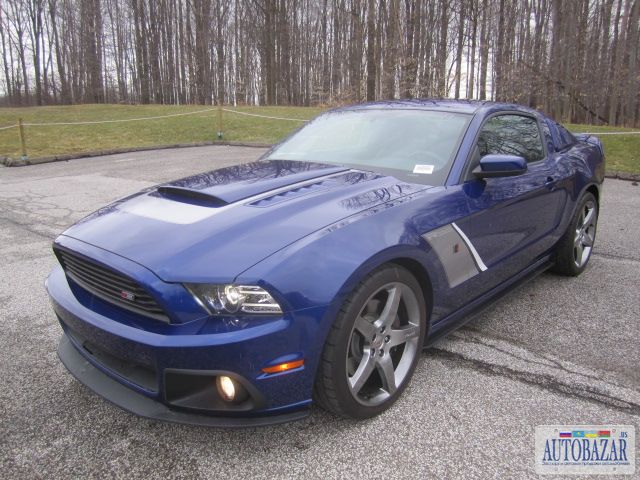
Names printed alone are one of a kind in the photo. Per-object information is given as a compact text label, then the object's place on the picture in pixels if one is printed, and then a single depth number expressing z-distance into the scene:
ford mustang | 1.87
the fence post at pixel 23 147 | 11.73
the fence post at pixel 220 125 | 14.94
